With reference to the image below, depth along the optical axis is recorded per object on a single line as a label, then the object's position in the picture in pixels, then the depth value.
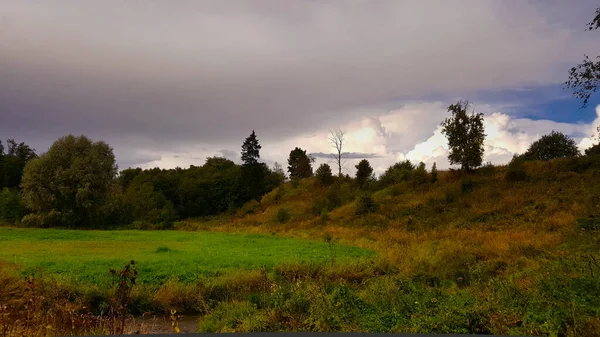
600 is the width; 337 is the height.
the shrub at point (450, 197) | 34.29
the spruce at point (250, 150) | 66.50
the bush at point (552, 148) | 47.15
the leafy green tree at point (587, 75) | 22.53
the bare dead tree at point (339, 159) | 57.34
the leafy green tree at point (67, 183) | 43.03
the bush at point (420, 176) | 42.62
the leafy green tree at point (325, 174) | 55.88
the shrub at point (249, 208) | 58.25
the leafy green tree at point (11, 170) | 61.97
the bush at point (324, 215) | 39.56
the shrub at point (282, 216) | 44.54
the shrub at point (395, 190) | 41.34
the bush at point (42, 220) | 42.93
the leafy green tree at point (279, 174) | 75.53
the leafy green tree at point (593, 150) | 38.95
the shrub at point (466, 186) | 35.22
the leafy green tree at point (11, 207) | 47.56
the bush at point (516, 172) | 34.81
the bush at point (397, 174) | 45.25
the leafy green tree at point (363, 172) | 49.88
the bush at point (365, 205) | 37.00
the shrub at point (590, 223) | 17.11
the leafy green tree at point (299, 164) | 76.50
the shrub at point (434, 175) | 41.71
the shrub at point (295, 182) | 59.72
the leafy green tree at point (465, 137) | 37.56
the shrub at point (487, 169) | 38.84
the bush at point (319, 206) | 43.55
